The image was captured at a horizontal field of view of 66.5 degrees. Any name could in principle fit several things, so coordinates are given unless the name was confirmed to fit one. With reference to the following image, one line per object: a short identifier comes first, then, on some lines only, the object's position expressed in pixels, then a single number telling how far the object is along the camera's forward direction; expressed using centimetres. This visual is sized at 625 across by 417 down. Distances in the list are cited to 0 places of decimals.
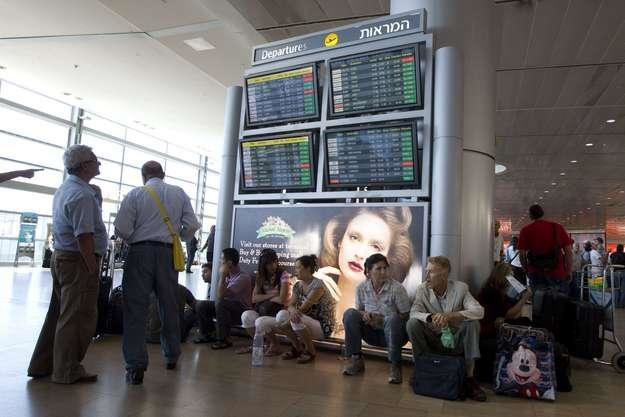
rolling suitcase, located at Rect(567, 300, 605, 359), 469
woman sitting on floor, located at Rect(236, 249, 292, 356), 460
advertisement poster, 454
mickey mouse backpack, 349
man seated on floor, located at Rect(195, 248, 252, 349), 495
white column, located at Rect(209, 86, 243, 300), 573
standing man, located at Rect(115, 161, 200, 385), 353
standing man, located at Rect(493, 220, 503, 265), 815
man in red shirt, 559
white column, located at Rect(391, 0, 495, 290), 466
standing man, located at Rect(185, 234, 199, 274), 1598
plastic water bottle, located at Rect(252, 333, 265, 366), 425
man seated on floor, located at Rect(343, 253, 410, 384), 404
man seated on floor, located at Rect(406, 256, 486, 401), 354
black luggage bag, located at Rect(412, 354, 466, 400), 341
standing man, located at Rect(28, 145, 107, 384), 338
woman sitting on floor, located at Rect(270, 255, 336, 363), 449
